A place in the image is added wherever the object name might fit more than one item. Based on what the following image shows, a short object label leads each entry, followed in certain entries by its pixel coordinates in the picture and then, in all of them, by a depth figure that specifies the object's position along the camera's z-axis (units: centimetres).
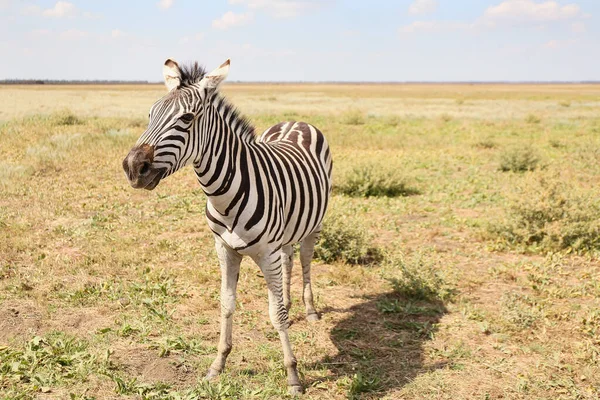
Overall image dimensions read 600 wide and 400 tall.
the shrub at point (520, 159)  1400
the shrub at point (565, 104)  4335
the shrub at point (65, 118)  2192
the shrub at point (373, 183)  1177
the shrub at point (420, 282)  642
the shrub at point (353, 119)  2725
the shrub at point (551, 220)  800
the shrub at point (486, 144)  1853
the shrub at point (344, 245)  758
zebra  342
